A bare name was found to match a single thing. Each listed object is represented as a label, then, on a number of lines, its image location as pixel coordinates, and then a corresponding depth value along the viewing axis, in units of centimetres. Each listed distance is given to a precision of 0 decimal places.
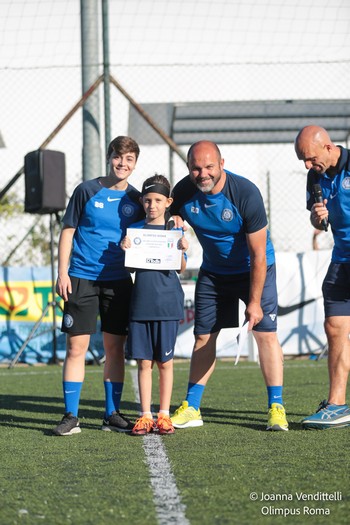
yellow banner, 1213
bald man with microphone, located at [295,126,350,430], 562
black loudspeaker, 1143
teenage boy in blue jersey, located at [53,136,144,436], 586
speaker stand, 1124
